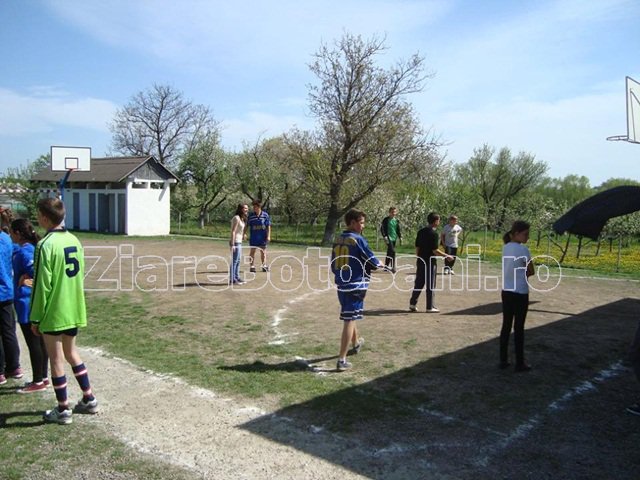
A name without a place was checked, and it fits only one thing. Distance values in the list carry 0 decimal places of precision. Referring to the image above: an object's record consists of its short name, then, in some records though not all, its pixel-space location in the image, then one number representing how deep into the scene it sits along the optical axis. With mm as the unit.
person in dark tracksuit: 9242
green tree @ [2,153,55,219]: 35531
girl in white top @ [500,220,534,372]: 6344
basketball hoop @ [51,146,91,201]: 25234
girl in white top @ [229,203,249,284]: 12211
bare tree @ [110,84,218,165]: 50906
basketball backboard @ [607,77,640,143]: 13938
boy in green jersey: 4645
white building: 28469
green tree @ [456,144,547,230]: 50875
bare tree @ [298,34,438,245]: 25500
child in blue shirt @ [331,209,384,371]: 6254
